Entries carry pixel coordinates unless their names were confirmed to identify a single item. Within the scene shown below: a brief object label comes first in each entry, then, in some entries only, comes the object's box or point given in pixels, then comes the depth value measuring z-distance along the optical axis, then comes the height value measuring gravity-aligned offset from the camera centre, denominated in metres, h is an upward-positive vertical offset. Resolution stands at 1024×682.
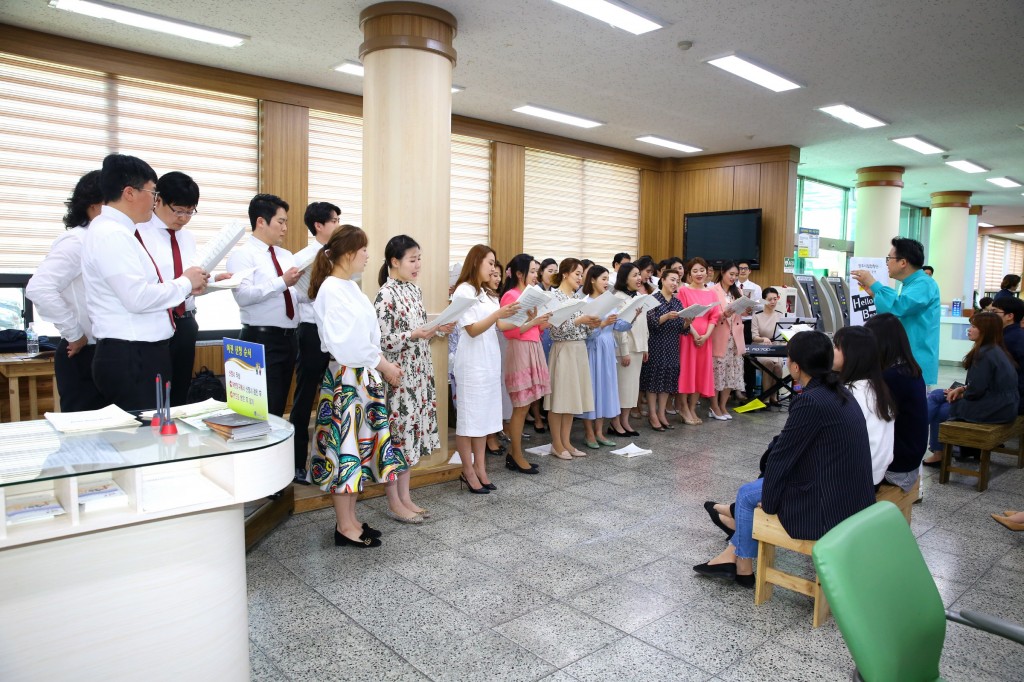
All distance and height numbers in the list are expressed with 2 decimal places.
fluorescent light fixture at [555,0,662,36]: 4.92 +2.01
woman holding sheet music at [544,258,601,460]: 5.30 -0.67
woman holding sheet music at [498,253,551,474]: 4.95 -0.62
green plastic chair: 1.36 -0.66
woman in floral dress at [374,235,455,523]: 3.78 -0.43
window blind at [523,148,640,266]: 9.34 +1.10
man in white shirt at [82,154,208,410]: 2.59 -0.07
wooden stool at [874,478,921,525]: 3.33 -1.01
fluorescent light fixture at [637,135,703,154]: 9.52 +2.04
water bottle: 4.88 -0.51
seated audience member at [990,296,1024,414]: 5.30 -0.27
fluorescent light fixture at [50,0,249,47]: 4.93 +1.91
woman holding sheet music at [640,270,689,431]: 6.41 -0.58
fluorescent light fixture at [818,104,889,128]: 7.78 +2.05
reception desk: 1.67 -0.75
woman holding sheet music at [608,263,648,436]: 6.01 -0.60
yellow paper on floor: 7.56 -1.31
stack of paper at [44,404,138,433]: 2.07 -0.46
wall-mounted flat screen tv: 10.12 +0.77
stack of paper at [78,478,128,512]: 1.78 -0.60
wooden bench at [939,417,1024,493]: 4.70 -1.01
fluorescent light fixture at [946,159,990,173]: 11.11 +2.11
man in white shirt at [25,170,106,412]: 3.27 -0.14
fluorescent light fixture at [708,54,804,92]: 6.20 +2.03
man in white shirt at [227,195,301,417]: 3.95 -0.10
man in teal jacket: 4.39 -0.05
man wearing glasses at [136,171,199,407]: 3.25 +0.14
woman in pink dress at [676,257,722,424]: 6.65 -0.56
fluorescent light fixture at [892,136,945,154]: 9.40 +2.08
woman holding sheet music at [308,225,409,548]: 3.26 -0.51
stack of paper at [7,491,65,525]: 1.68 -0.61
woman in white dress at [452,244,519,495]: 4.35 -0.51
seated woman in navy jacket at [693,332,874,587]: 2.66 -0.66
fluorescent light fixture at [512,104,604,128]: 7.97 +2.01
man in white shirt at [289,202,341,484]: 4.25 -0.51
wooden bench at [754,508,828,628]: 2.81 -1.22
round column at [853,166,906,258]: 11.38 +1.36
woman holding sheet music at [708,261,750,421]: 6.94 -0.64
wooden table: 4.51 -0.68
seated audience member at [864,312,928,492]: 3.41 -0.52
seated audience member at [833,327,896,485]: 3.05 -0.43
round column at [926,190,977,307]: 14.33 +1.10
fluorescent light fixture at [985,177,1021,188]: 12.75 +2.11
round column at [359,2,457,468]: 4.75 +0.97
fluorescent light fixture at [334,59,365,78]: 6.23 +1.94
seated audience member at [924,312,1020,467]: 4.79 -0.61
